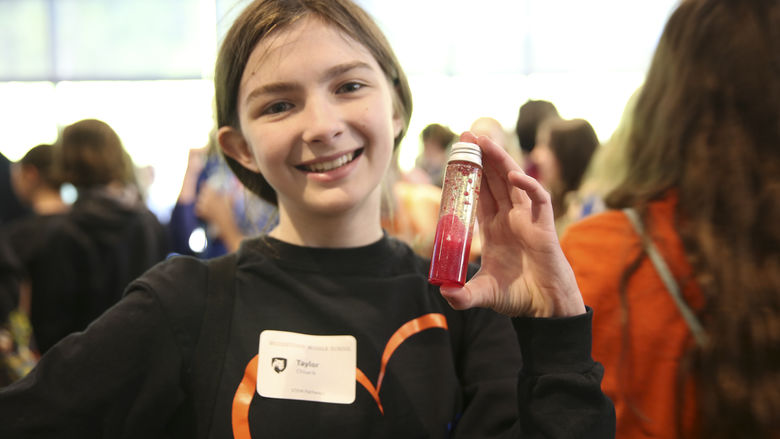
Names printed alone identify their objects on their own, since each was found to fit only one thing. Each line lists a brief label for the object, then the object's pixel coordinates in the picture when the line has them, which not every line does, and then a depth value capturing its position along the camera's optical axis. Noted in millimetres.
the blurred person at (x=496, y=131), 3158
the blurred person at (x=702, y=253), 1035
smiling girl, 904
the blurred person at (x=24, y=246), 2236
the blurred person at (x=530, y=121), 3281
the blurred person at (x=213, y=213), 1669
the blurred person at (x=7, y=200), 4098
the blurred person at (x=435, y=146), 4125
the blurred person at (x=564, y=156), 2688
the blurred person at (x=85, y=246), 2756
